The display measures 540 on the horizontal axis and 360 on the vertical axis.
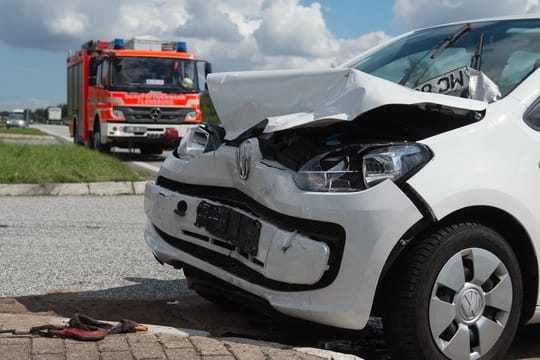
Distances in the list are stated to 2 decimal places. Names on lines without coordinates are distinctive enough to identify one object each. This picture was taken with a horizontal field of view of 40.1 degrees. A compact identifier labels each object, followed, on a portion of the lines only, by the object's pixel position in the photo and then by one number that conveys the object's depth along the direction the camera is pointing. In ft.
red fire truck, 58.39
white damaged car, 9.96
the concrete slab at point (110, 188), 35.47
